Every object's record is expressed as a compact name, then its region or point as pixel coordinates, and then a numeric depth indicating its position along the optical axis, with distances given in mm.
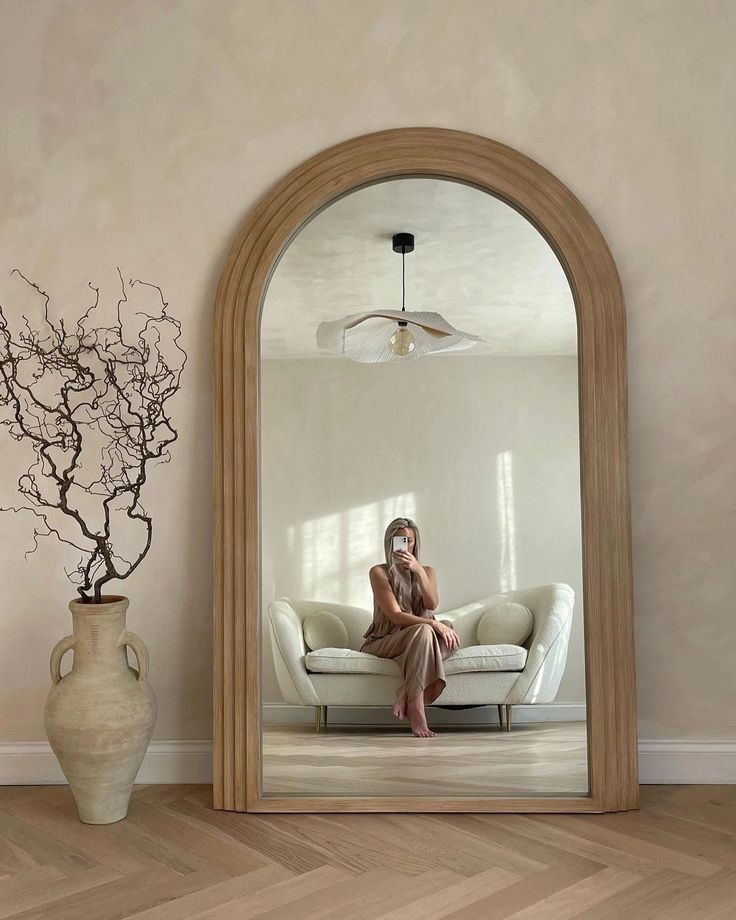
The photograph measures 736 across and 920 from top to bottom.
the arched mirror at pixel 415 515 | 2559
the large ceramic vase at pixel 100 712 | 2350
